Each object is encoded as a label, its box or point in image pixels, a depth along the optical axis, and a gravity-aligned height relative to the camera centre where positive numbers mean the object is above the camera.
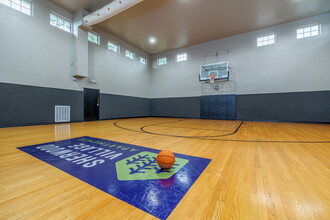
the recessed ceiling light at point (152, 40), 8.58 +4.15
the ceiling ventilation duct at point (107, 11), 5.09 +3.69
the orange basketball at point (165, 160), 1.59 -0.57
